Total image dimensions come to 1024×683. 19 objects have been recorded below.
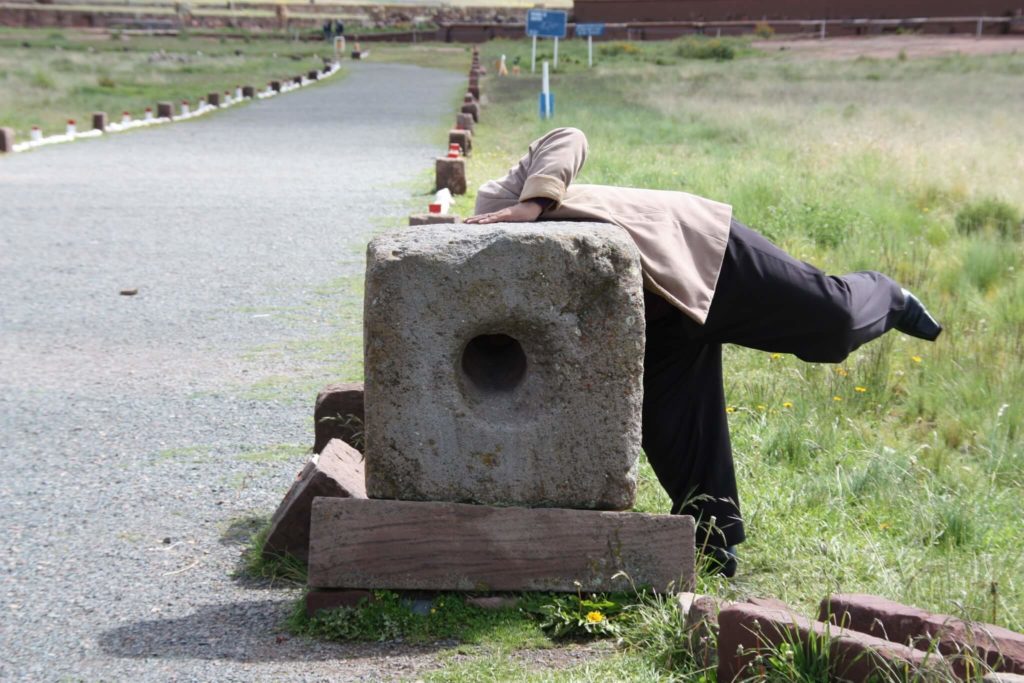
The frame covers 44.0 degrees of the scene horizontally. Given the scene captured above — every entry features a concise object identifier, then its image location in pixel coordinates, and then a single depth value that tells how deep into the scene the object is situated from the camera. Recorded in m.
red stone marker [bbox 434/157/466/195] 12.83
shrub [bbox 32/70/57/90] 31.07
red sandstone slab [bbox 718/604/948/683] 2.91
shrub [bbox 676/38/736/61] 53.25
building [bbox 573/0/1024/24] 62.62
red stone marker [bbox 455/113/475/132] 18.56
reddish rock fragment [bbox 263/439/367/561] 4.16
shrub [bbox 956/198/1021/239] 11.04
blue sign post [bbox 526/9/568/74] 25.86
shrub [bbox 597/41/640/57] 54.97
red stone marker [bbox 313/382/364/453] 5.07
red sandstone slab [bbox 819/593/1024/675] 2.96
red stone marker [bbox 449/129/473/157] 15.71
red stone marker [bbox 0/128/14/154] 17.67
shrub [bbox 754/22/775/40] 64.81
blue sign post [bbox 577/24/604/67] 34.80
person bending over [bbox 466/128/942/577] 4.05
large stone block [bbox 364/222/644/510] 3.79
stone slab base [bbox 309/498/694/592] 3.91
